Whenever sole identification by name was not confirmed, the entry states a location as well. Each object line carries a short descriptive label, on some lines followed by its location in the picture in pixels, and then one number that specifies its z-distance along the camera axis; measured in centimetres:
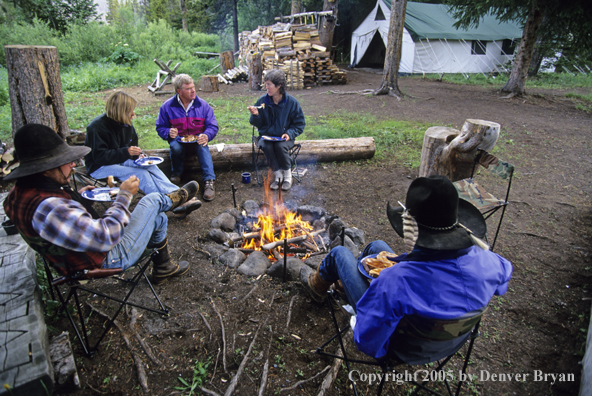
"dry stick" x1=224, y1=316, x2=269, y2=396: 216
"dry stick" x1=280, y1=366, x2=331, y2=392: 222
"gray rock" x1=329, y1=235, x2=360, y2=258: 360
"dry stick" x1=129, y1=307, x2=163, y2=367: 239
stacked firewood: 1339
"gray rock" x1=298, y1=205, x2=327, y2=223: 444
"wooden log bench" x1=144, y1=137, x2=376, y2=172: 545
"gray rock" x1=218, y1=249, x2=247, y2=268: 347
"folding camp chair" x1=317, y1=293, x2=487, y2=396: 162
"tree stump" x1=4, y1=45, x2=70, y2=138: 432
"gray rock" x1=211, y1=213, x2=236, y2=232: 416
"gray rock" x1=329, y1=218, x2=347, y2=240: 402
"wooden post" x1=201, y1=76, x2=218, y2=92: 1277
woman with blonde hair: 399
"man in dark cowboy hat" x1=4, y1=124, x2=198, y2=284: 198
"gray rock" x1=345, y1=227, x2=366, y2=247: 386
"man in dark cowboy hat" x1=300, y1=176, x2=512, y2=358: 160
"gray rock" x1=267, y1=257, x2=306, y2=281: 328
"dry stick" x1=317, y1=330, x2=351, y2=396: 218
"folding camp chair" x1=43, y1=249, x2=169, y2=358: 225
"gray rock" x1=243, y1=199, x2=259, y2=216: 452
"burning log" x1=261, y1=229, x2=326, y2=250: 369
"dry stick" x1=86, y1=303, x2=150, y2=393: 221
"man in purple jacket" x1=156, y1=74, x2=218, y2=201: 499
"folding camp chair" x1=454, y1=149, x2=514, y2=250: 316
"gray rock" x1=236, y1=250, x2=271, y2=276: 336
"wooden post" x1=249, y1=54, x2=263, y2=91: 1314
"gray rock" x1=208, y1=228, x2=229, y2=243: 388
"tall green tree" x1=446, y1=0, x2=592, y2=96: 1018
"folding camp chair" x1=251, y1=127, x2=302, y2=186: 553
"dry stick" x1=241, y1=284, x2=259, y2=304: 300
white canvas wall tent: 1677
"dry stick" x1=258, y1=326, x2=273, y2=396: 218
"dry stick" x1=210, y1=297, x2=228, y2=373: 238
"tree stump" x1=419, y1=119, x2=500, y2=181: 347
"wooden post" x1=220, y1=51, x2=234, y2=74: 1567
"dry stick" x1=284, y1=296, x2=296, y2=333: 271
